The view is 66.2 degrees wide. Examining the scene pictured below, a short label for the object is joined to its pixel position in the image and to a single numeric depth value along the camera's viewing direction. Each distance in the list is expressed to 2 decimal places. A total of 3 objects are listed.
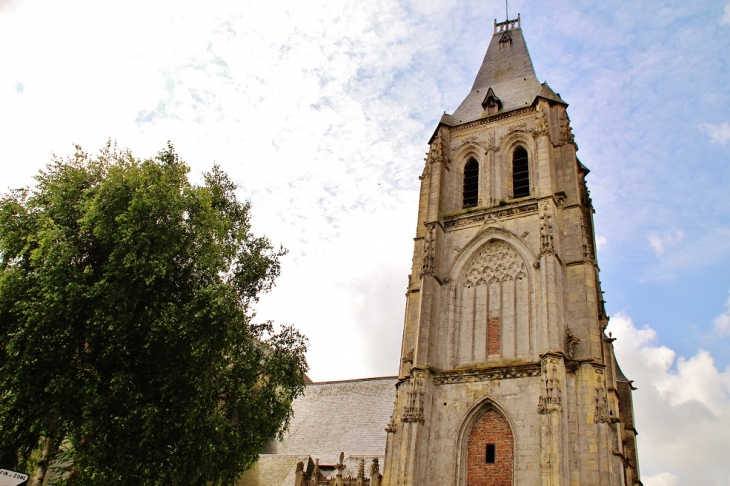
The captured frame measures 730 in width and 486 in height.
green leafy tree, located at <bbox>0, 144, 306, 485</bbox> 12.37
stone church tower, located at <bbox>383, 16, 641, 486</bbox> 15.79
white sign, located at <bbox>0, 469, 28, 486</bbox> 6.02
